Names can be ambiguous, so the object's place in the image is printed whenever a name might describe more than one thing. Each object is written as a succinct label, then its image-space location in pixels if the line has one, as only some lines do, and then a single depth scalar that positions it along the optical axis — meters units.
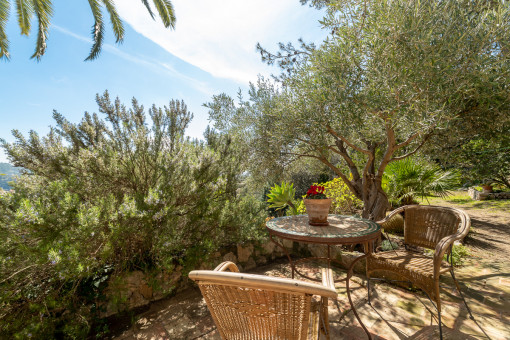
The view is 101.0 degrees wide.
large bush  1.56
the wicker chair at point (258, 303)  0.82
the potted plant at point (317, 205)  2.29
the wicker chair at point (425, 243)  1.82
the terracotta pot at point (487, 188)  10.88
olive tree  2.52
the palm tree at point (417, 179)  4.94
